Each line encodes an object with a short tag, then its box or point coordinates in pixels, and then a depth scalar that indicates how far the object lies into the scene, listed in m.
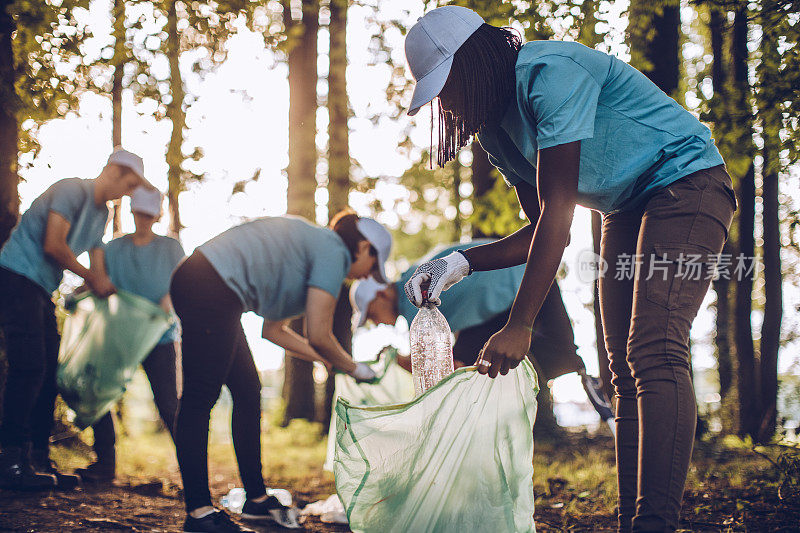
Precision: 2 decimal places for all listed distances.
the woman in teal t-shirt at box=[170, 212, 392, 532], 2.86
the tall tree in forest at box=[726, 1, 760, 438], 6.94
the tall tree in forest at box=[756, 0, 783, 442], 7.00
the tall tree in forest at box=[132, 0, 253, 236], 4.85
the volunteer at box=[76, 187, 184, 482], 4.38
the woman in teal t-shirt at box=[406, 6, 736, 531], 1.73
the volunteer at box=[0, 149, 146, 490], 3.57
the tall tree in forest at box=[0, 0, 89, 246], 4.24
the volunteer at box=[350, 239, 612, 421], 3.56
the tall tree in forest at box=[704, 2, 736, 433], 7.91
